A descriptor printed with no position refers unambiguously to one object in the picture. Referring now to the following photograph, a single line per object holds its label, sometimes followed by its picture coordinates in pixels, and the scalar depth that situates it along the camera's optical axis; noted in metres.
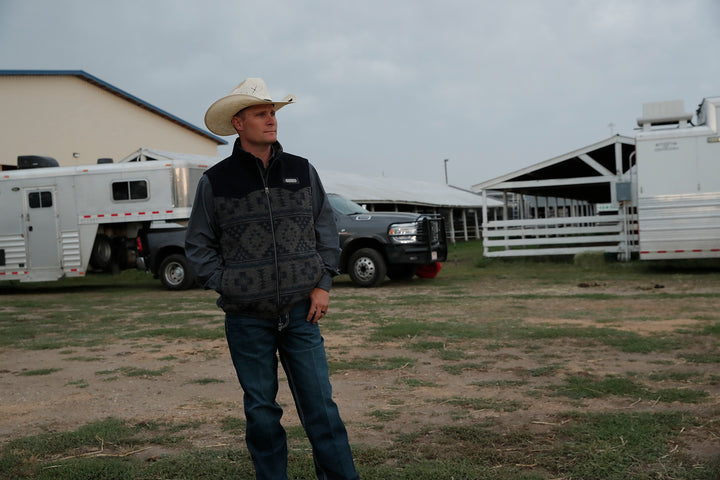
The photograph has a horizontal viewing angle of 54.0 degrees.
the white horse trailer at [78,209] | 15.25
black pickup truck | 13.87
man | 3.04
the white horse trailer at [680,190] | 14.05
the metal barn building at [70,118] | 24.27
